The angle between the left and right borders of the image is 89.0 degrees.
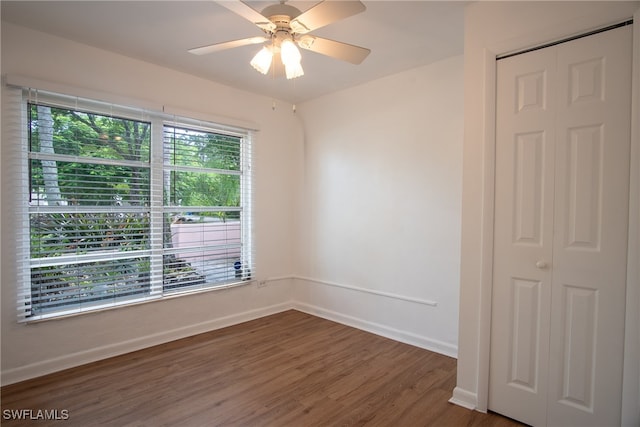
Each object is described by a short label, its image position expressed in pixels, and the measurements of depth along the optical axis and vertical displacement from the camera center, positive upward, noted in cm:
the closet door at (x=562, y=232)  171 -13
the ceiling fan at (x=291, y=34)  164 +99
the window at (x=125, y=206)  256 -2
